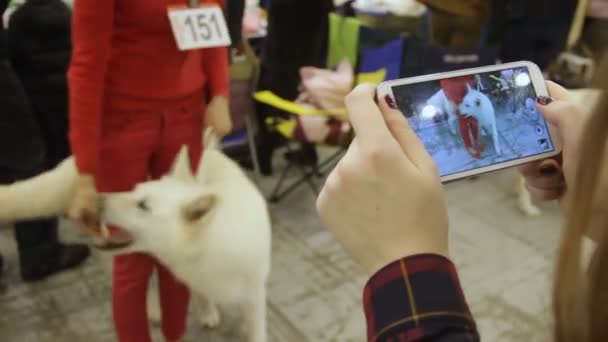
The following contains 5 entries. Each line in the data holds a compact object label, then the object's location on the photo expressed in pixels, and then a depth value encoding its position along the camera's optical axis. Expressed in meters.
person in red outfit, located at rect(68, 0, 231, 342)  1.25
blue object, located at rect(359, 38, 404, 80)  2.59
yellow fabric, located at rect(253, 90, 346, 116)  2.24
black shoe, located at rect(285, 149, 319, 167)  2.84
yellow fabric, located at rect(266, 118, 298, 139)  2.43
